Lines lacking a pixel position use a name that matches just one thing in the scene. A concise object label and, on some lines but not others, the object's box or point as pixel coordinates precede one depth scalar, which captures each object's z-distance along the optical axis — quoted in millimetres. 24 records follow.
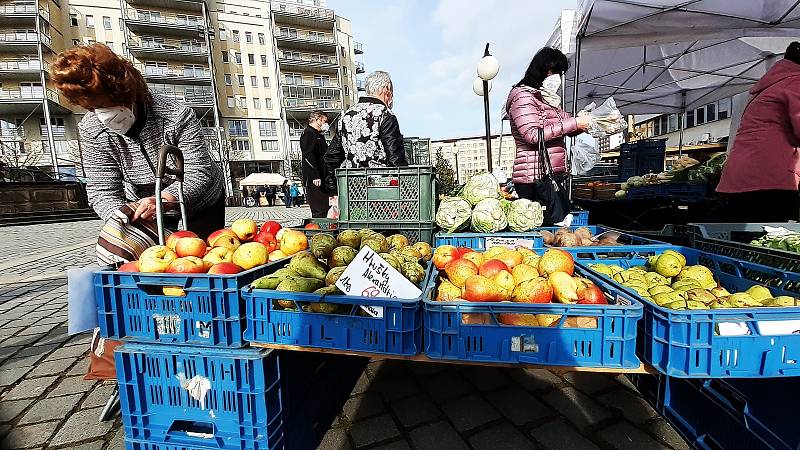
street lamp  6383
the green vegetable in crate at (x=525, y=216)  3080
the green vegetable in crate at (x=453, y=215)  3014
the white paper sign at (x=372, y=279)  1475
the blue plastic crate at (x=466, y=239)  2545
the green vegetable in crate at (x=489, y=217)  3016
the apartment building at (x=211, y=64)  32094
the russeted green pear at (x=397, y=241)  2286
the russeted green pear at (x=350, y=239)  2186
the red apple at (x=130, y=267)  1706
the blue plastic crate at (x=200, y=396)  1452
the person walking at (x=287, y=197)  25784
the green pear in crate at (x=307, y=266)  1726
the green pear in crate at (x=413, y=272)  1762
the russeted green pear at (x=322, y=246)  1997
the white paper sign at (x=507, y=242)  2453
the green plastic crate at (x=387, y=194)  2674
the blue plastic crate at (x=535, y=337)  1228
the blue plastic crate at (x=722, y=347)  1103
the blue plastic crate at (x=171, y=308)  1476
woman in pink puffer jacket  3424
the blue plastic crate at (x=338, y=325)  1353
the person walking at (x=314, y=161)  5289
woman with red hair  1899
